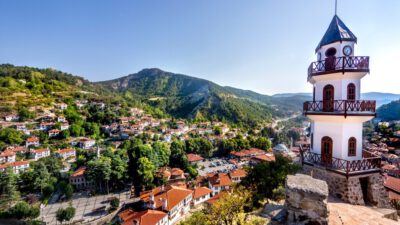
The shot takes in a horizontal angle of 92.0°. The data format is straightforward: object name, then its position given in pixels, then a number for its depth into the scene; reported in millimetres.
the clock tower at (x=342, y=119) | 8305
